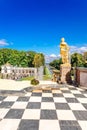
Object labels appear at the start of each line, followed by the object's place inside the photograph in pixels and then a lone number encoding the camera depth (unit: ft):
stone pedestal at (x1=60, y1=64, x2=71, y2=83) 15.87
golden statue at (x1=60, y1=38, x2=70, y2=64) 15.66
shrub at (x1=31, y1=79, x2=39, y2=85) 14.00
